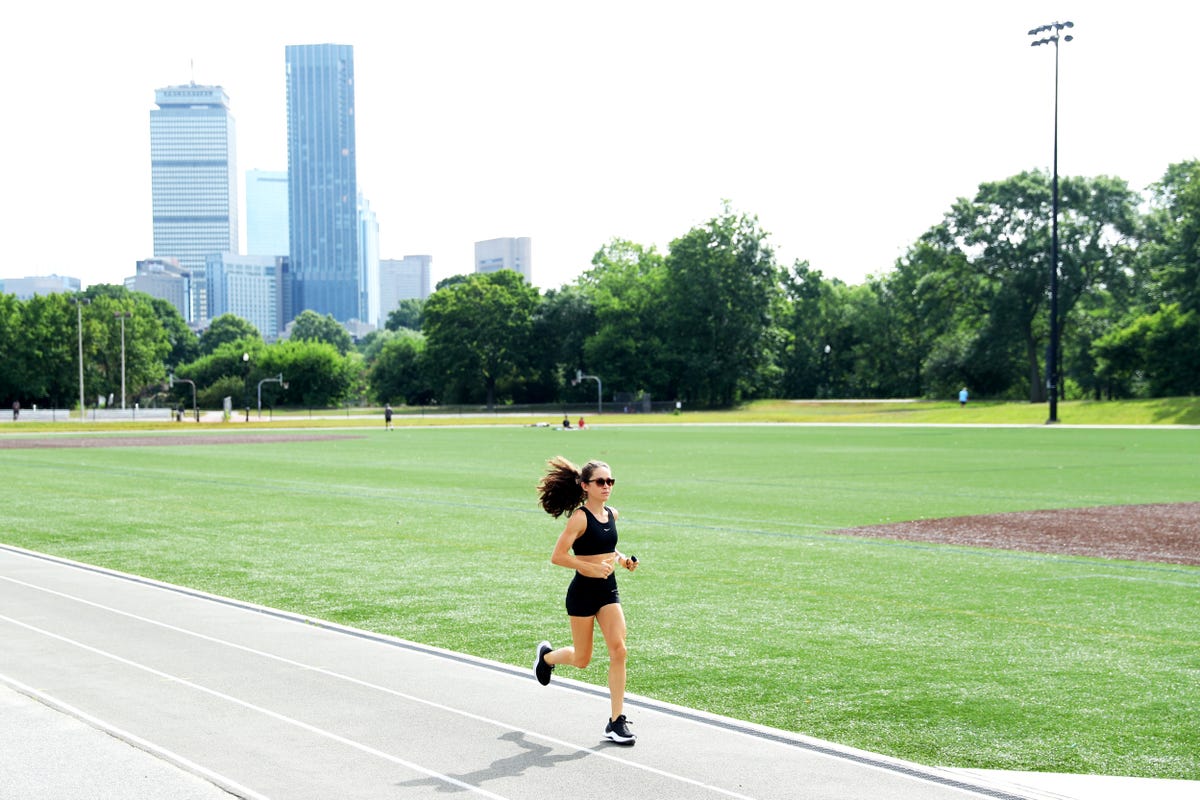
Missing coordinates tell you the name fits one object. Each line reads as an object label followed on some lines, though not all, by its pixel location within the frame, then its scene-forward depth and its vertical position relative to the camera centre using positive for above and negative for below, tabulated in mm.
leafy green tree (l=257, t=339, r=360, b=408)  134875 +1485
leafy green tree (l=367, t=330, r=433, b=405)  130125 +790
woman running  6449 -976
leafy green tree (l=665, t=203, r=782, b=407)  107000 +6693
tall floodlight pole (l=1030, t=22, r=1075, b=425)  57094 +5745
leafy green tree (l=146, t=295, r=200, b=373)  171488 +7270
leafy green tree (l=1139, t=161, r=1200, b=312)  71875 +8018
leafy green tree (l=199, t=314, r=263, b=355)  181250 +8184
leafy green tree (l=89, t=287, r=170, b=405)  120688 +4191
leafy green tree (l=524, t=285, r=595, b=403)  116375 +4272
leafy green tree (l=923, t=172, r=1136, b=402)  85625 +9422
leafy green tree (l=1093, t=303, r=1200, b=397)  70938 +1723
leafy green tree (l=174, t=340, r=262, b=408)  131125 +1639
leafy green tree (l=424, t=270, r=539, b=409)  117000 +5031
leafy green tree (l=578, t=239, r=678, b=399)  109500 +4522
